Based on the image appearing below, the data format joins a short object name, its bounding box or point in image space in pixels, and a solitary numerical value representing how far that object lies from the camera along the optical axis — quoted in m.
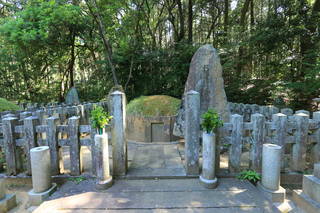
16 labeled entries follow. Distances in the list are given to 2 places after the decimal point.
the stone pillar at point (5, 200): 2.51
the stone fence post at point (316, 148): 3.24
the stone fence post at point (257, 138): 3.02
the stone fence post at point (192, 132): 3.04
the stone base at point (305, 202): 2.30
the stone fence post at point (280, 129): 3.10
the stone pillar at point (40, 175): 2.59
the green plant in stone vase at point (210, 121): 2.79
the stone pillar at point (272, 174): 2.55
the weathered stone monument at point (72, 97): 9.44
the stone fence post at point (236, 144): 3.05
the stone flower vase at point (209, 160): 2.81
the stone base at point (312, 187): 2.35
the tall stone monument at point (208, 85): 4.92
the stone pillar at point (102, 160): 2.77
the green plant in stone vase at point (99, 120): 2.75
